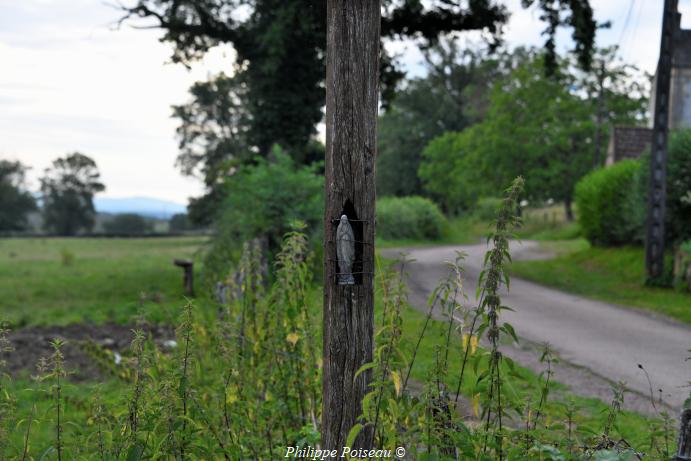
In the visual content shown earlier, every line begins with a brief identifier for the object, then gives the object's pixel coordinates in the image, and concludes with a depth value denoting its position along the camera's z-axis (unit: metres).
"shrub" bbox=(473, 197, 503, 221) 45.78
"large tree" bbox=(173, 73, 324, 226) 42.28
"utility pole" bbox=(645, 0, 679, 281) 16.67
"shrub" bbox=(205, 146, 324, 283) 14.66
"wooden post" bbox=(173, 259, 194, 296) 17.62
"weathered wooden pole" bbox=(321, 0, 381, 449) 3.70
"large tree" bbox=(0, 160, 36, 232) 63.38
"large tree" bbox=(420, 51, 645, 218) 42.34
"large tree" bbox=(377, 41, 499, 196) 57.12
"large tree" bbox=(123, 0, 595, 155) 18.81
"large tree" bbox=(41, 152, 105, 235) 70.25
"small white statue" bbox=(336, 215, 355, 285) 3.65
